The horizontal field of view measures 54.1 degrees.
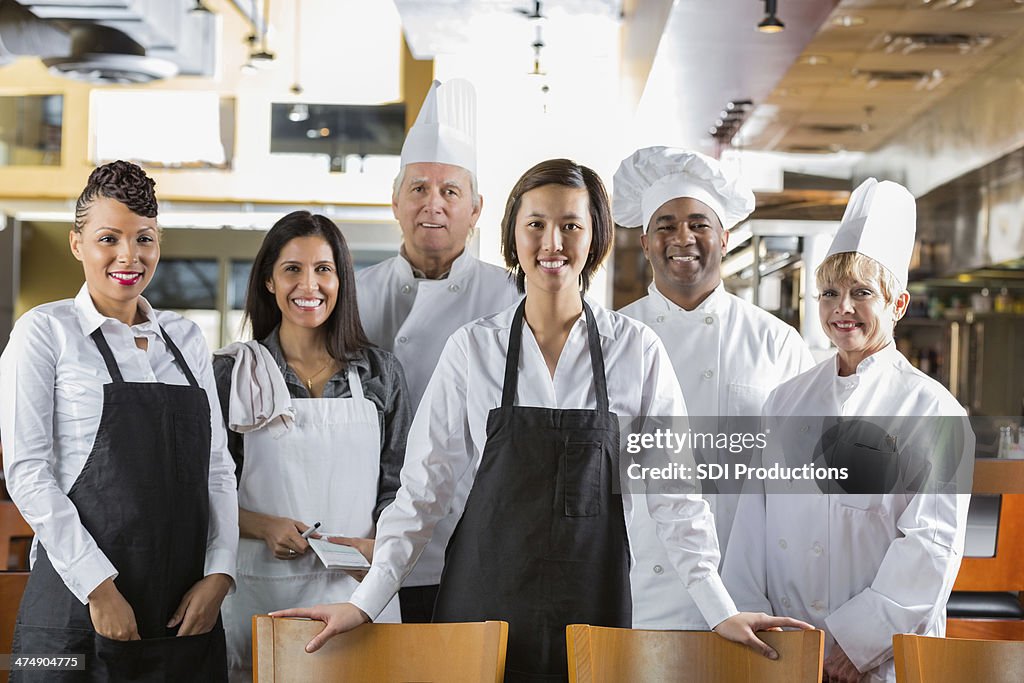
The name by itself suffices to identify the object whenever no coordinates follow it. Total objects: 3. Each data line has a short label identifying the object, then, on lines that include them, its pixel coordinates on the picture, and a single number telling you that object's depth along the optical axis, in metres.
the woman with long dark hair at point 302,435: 2.04
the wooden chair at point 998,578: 2.30
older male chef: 2.27
